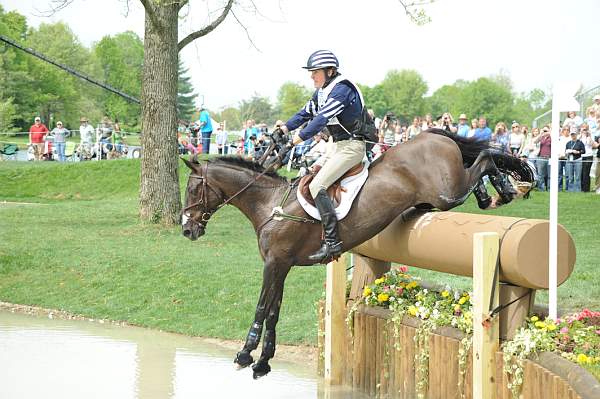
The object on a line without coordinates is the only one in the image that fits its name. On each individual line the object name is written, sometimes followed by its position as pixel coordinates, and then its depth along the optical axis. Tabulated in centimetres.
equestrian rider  868
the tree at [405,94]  9581
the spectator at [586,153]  2198
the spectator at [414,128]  2395
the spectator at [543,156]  2220
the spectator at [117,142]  3653
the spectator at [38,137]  3600
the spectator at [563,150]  2184
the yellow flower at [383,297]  936
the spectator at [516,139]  2352
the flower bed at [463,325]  662
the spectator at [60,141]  3534
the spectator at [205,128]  2858
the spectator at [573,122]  2195
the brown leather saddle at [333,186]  882
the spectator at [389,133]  2354
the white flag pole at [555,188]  680
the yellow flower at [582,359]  610
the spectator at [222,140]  3115
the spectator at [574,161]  2183
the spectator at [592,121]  2236
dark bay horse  881
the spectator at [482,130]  2164
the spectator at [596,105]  2176
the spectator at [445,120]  2050
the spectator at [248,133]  2914
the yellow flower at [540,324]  690
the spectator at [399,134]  2432
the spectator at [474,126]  2238
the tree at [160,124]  1939
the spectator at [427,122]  2337
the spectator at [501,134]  2364
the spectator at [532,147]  2273
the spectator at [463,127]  2219
